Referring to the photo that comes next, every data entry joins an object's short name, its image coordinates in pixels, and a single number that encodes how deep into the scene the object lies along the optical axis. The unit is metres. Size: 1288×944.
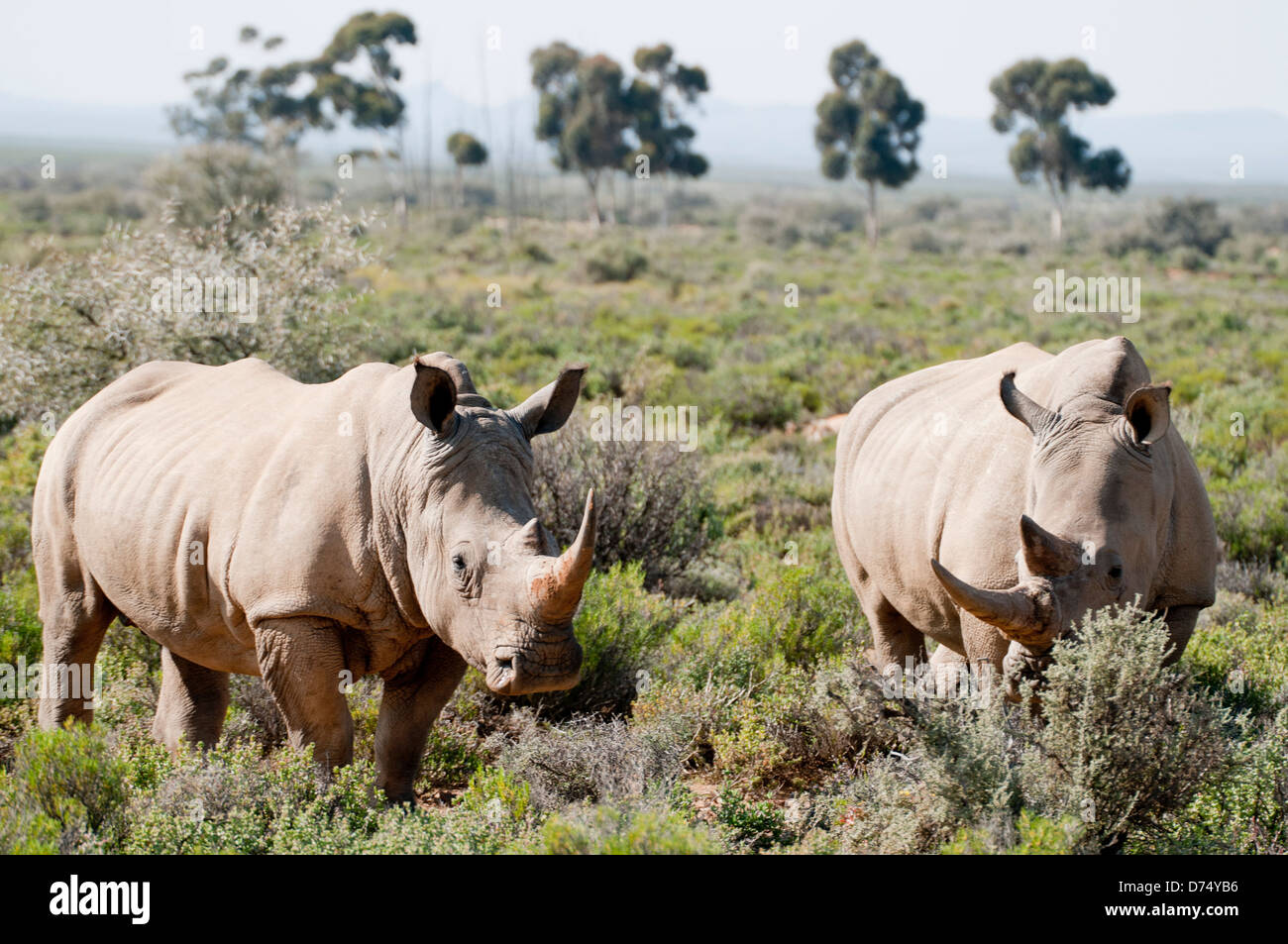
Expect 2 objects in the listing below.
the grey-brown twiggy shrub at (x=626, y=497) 16.17
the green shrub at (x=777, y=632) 13.14
